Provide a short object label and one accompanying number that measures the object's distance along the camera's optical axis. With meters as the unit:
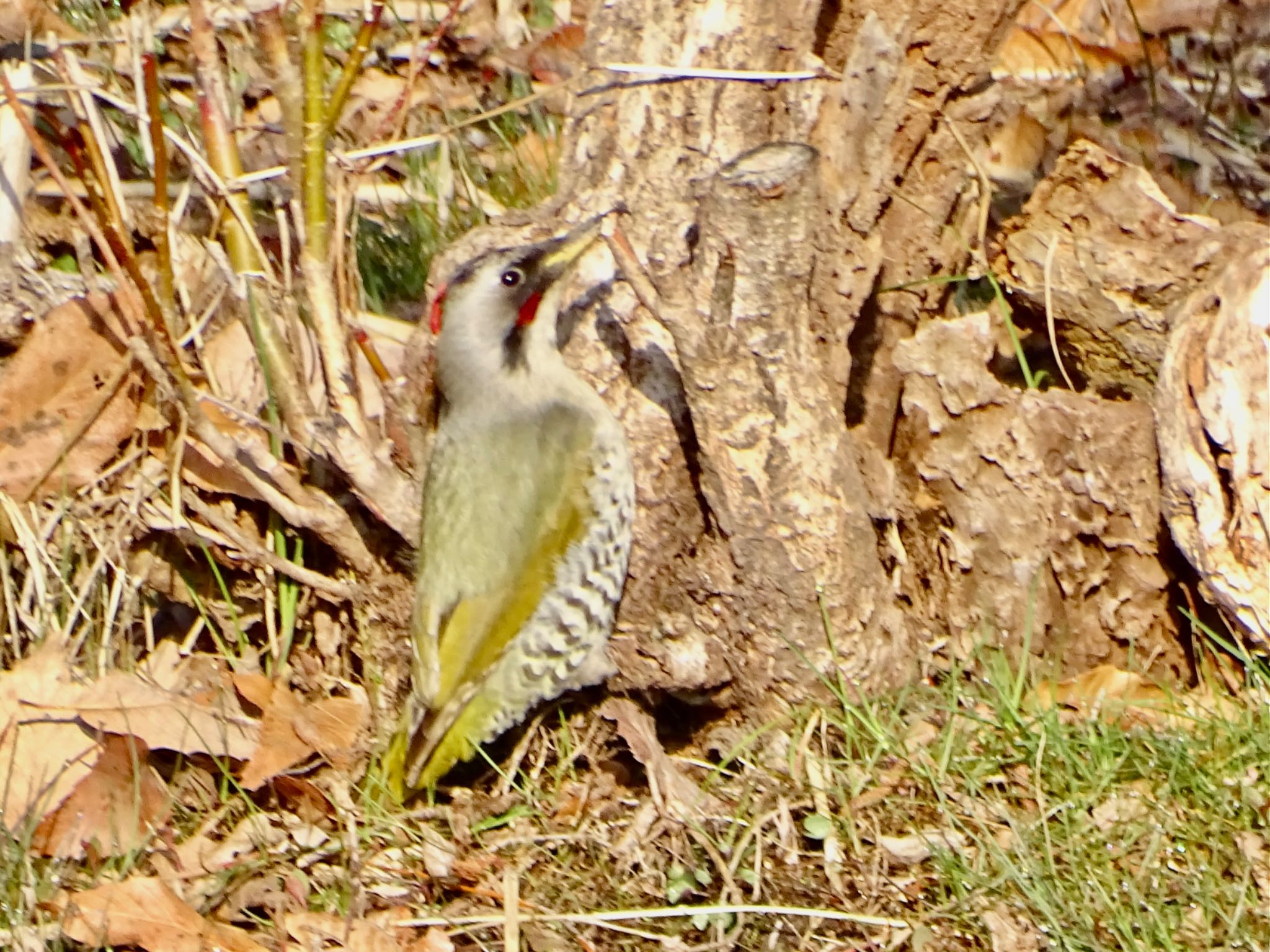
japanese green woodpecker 7.21
